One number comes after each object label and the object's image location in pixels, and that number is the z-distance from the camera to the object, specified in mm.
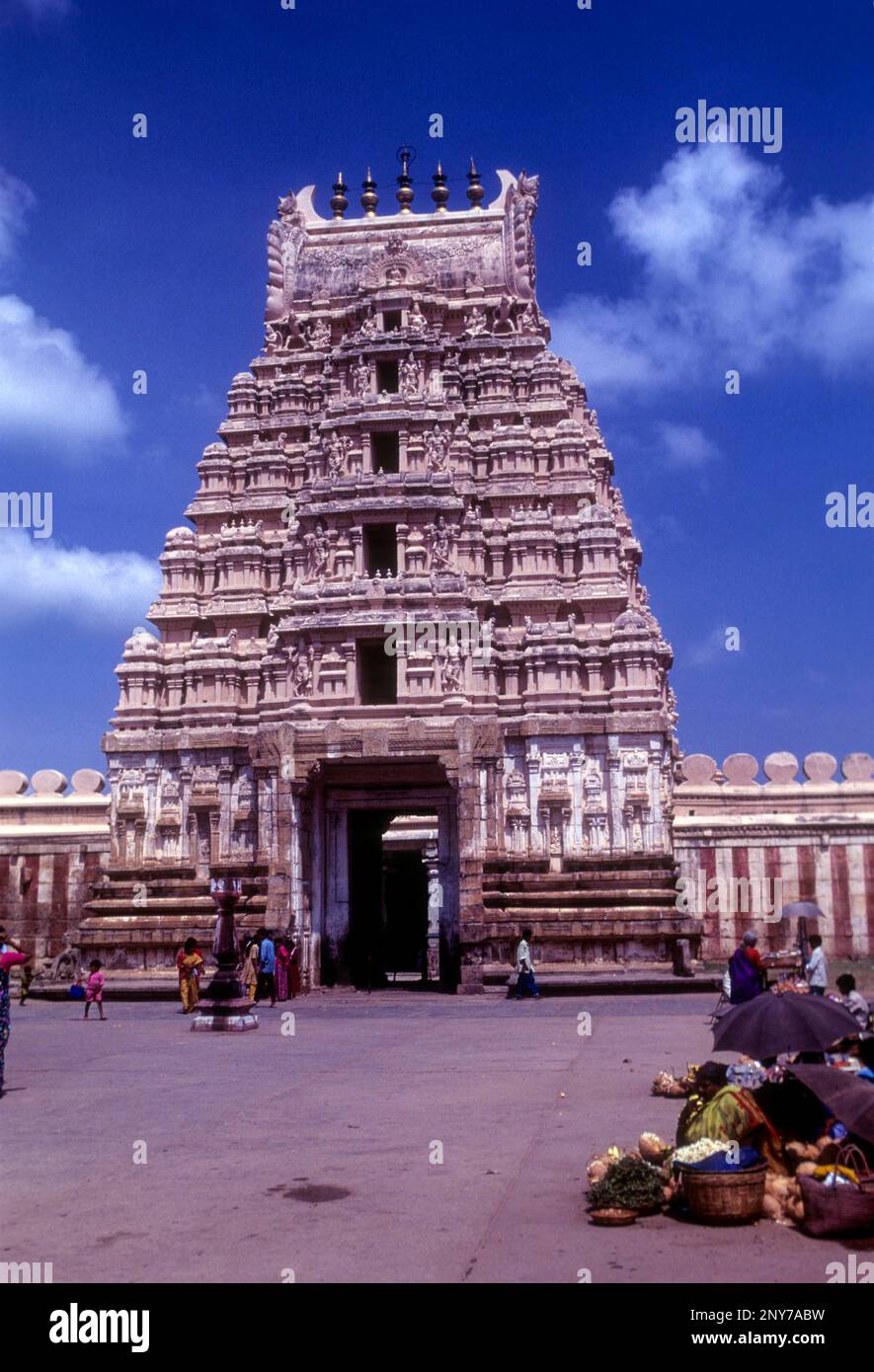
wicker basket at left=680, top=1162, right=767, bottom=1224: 7906
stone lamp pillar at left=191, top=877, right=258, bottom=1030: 21344
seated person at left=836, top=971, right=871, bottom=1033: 14048
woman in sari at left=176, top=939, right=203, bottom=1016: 24625
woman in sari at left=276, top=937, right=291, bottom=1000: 27484
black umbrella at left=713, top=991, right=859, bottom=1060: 9445
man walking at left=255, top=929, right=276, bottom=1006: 26594
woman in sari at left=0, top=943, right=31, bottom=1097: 14672
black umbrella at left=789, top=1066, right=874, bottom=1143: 8070
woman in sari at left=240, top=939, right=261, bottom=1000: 27062
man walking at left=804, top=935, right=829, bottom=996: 17641
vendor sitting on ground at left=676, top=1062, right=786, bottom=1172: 8641
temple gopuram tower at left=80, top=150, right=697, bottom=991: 29781
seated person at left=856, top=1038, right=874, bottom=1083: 10170
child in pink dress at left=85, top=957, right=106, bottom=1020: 23188
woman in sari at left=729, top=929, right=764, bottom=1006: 15523
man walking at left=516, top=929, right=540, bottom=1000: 25516
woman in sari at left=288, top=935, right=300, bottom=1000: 28109
